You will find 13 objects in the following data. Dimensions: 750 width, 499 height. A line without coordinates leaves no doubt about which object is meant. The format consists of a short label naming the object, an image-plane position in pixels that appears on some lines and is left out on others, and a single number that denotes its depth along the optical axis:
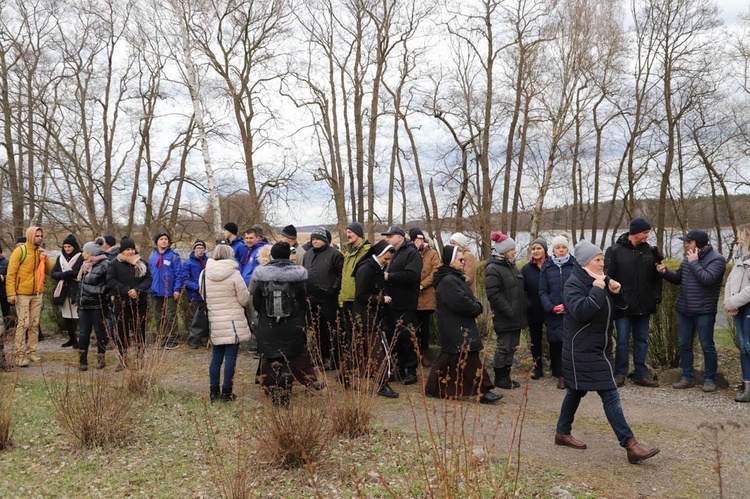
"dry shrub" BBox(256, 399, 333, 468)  4.39
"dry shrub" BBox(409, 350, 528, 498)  3.00
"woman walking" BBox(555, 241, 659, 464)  4.45
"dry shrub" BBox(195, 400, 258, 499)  3.75
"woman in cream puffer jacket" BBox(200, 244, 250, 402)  6.11
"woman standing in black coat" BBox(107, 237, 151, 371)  7.69
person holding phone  6.42
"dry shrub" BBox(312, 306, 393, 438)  5.03
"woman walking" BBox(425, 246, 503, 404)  6.02
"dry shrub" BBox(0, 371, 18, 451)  5.21
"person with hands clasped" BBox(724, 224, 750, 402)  6.07
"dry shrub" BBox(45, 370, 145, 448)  5.15
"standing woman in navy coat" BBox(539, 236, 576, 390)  6.80
